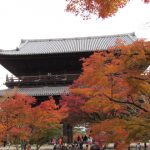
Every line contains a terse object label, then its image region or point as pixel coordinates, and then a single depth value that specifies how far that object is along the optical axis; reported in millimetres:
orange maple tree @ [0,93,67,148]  19457
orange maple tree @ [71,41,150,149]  10450
